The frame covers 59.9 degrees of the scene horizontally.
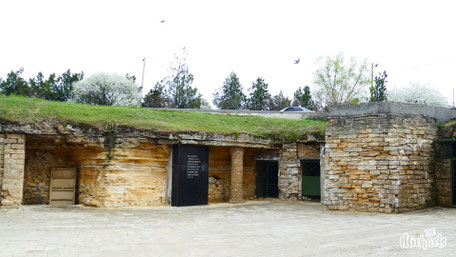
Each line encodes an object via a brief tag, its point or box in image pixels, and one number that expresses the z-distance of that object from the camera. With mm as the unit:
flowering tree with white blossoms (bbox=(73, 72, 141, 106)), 34300
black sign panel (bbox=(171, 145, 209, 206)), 13711
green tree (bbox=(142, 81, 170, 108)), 34844
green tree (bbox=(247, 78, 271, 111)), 43938
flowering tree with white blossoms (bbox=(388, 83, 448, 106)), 30578
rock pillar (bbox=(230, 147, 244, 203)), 15188
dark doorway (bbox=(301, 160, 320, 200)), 15508
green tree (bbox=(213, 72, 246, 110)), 43822
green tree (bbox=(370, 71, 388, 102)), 29344
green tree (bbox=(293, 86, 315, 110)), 43156
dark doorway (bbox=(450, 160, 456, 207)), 12391
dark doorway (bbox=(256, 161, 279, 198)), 17266
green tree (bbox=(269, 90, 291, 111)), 43569
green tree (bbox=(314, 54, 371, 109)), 33000
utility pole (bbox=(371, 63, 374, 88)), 31555
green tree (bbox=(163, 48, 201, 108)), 34594
